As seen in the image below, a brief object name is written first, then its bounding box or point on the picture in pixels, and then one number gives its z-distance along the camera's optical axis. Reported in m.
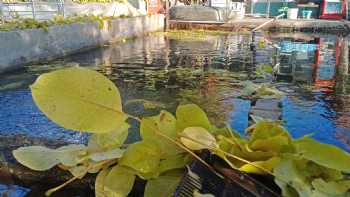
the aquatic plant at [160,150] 1.13
